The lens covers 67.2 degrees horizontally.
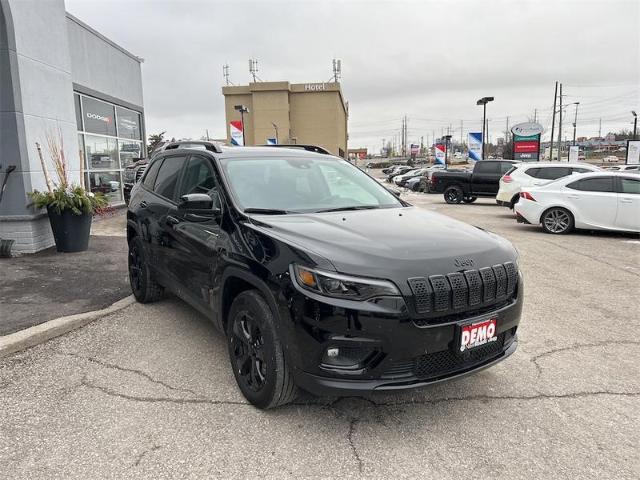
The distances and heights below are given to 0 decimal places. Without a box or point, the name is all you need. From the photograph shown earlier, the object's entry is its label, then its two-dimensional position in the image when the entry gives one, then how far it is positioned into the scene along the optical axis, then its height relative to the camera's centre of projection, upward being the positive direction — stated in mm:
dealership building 7305 +1012
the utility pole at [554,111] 53500 +5744
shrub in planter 7660 -640
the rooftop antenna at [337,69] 56816 +11239
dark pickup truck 19328 -728
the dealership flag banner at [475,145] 30689 +1159
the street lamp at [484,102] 28494 +3649
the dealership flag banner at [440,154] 42156 +860
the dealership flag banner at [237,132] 19655 +1370
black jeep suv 2742 -737
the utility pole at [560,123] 54862 +4612
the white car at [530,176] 14734 -406
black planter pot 7664 -986
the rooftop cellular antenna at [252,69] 55531 +11010
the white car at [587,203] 10492 -918
